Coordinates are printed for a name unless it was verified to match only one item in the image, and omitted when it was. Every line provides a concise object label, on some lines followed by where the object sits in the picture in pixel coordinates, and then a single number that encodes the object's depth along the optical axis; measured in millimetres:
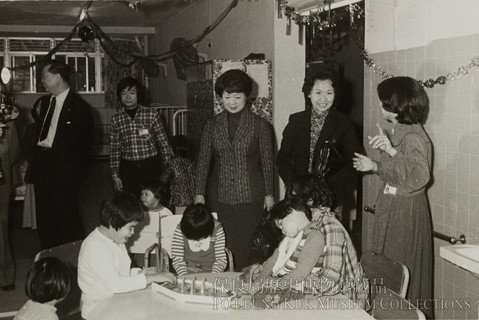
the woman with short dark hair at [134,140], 5062
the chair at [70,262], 3032
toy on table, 2361
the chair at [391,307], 2399
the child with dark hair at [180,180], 4781
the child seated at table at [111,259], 2637
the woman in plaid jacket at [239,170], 3766
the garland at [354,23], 3256
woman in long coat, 3145
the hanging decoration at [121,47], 6589
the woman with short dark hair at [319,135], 3680
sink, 2500
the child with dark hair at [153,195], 4234
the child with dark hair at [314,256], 2602
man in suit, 4738
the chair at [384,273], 2650
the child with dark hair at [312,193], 2961
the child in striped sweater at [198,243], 3377
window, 14180
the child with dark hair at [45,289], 2482
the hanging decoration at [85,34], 8250
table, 2240
